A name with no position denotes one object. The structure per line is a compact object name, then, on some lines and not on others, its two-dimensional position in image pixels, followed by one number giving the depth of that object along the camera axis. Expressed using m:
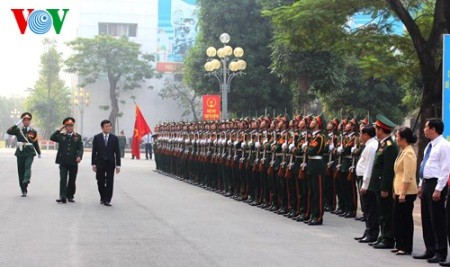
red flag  36.88
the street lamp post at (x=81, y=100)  82.62
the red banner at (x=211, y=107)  37.09
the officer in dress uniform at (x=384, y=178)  12.26
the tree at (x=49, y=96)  97.88
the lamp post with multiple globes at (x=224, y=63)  33.06
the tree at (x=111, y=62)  81.00
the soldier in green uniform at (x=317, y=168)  15.34
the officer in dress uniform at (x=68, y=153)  19.11
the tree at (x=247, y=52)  42.72
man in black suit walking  18.96
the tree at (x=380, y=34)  21.84
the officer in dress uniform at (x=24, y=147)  20.22
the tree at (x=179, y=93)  84.38
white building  85.50
